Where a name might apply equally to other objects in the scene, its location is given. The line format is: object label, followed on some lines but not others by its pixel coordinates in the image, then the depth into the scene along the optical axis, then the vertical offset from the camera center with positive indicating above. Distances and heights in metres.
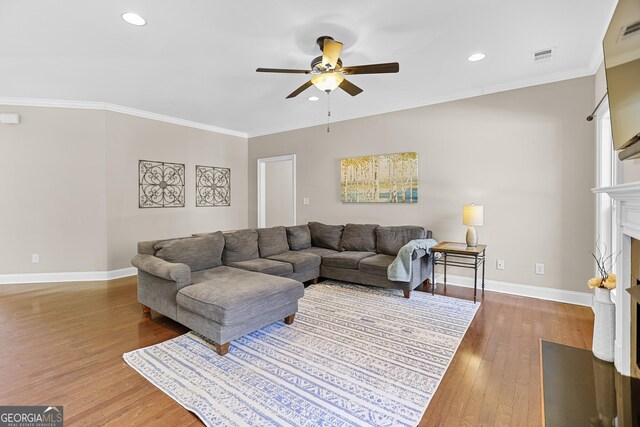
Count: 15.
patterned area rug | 1.74 -1.16
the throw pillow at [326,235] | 4.79 -0.45
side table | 3.49 -0.62
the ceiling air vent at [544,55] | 2.94 +1.53
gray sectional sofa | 2.44 -0.68
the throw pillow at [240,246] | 3.79 -0.49
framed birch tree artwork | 4.54 +0.47
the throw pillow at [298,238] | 4.69 -0.47
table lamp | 3.61 -0.15
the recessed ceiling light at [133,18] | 2.36 +1.55
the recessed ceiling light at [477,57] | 3.03 +1.54
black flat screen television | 1.55 +0.74
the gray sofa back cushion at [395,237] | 4.16 -0.42
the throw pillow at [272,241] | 4.21 -0.48
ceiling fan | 2.46 +1.20
